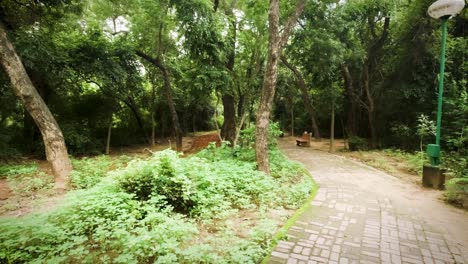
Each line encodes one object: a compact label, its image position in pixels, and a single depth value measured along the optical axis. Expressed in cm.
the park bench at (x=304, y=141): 1456
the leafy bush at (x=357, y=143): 1271
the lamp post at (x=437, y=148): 596
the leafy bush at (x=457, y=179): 517
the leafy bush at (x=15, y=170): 780
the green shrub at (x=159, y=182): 437
